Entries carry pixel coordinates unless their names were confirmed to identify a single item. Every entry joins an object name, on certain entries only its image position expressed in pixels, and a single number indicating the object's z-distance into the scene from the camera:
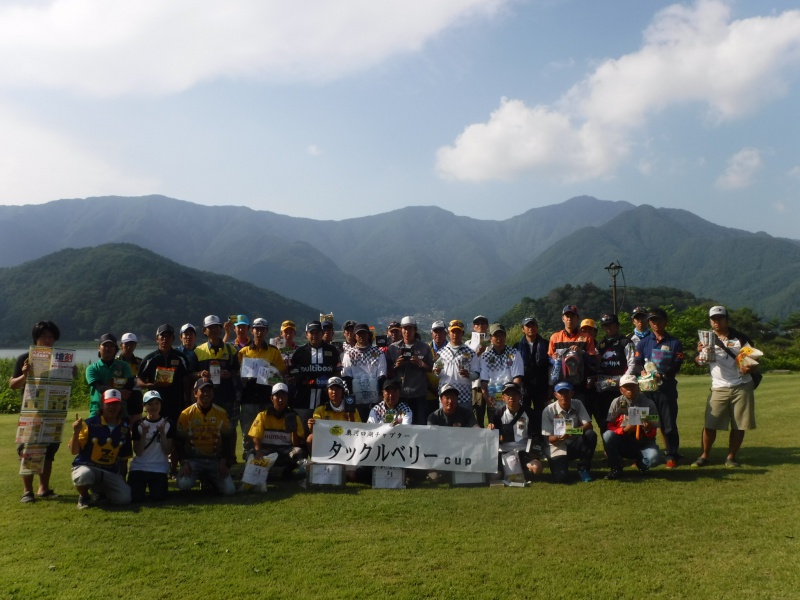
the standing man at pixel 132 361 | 7.77
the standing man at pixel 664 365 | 8.08
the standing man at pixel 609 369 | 8.32
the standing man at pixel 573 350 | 8.02
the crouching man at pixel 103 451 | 6.75
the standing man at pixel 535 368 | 8.45
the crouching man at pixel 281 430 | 7.93
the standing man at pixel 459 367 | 8.25
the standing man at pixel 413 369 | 8.34
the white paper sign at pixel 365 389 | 8.48
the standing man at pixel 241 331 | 9.11
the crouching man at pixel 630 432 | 7.57
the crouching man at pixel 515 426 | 7.75
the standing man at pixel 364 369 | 8.48
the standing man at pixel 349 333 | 9.70
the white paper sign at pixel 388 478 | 7.48
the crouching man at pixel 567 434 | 7.45
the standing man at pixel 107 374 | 7.47
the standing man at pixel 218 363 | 8.27
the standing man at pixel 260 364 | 8.38
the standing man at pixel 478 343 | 8.38
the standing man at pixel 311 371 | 8.52
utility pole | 30.89
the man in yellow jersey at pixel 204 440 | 7.36
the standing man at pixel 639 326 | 8.52
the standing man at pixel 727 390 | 7.93
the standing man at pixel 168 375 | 7.93
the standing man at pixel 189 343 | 8.35
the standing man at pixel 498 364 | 8.10
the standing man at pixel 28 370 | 7.16
